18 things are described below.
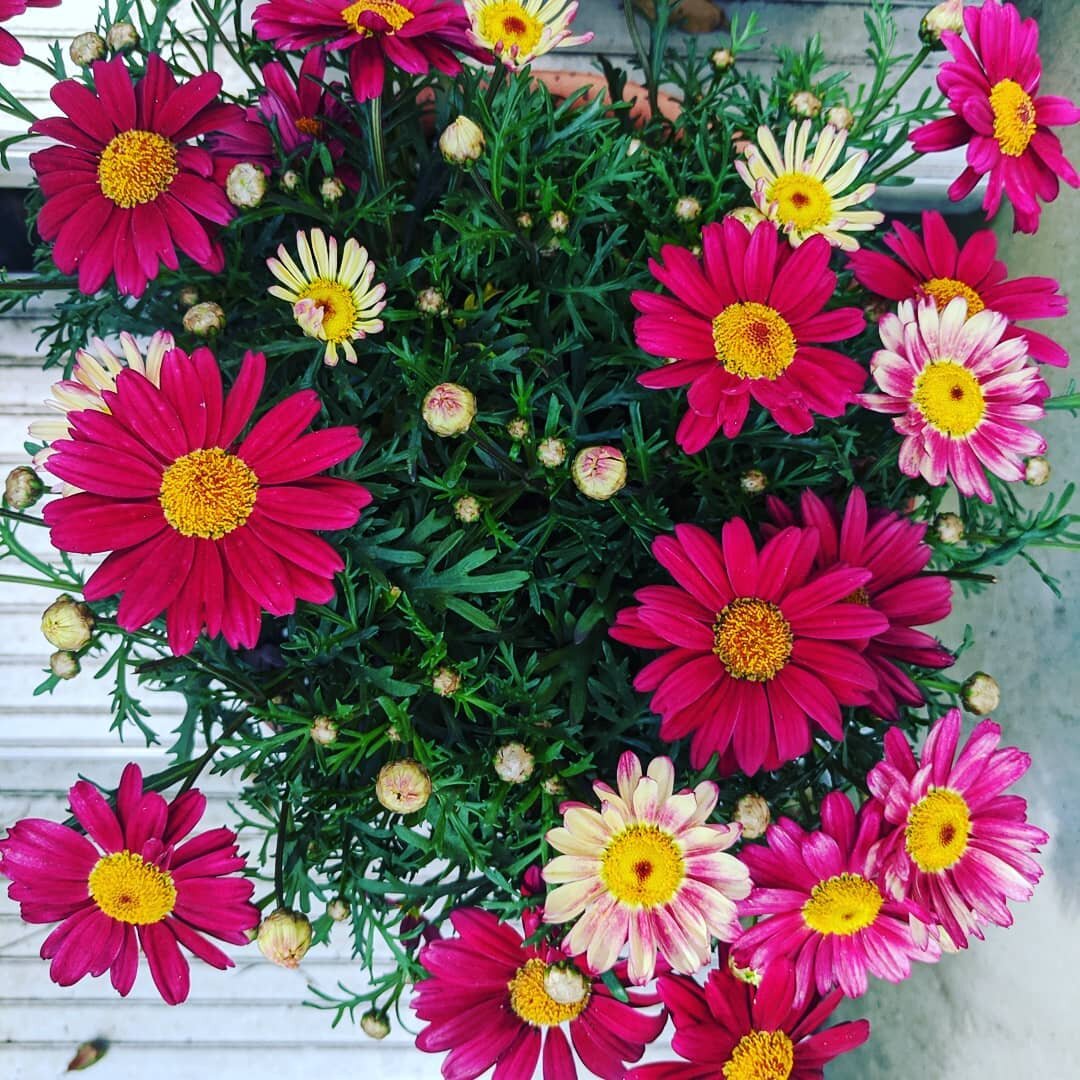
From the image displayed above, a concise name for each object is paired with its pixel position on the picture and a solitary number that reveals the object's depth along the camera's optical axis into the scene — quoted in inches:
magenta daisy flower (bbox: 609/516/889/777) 9.4
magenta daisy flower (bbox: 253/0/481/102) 9.5
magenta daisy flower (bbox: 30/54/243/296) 10.2
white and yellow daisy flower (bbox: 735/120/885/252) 11.3
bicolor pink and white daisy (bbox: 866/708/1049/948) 9.7
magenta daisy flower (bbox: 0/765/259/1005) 9.9
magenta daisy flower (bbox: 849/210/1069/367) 10.5
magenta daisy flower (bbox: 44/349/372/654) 8.9
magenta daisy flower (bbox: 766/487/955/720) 10.0
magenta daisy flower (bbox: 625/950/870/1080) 10.0
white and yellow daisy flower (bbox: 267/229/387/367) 10.5
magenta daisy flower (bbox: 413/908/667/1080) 10.2
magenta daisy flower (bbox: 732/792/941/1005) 9.6
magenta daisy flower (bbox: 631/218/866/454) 9.4
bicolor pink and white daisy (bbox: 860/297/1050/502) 9.9
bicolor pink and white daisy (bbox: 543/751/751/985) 9.3
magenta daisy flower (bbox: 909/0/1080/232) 10.4
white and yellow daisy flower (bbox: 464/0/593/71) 10.9
